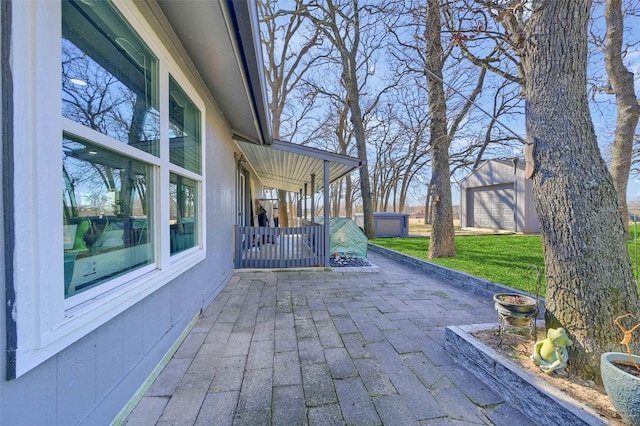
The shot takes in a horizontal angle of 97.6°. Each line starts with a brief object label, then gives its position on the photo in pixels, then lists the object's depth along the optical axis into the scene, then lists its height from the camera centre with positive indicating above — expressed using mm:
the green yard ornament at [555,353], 1755 -900
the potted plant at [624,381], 1311 -845
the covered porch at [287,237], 5379 -384
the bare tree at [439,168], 6301 +1068
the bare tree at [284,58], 11875 +7260
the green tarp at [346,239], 6492 -542
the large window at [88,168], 1047 +284
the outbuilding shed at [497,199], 11820 +675
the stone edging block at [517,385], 1449 -1042
